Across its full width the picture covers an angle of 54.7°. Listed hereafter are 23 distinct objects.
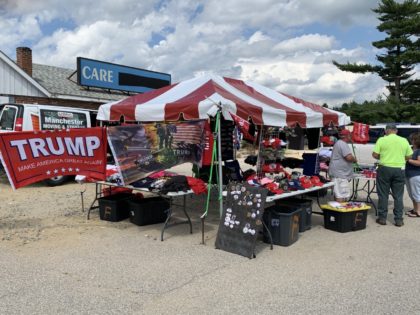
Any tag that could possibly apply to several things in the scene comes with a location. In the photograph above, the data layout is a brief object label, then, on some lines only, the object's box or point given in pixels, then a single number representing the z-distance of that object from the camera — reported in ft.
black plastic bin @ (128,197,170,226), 22.16
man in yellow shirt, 22.49
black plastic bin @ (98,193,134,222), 23.02
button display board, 17.47
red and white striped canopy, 20.06
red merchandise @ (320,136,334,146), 29.50
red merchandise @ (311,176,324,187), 23.43
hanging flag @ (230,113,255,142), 30.11
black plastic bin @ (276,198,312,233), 21.68
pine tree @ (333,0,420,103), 93.78
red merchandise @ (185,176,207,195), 20.53
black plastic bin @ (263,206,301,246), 18.98
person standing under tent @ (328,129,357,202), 23.80
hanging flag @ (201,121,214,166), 21.86
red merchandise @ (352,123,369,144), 33.45
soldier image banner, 19.62
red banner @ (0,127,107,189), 18.38
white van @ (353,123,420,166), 46.04
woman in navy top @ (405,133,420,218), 24.31
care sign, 65.10
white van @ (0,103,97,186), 33.88
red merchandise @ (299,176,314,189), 22.36
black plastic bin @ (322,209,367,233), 21.75
